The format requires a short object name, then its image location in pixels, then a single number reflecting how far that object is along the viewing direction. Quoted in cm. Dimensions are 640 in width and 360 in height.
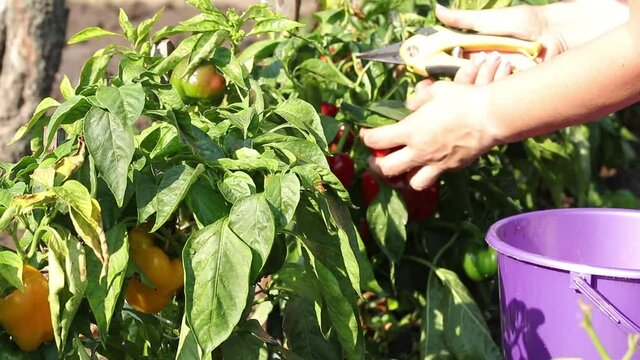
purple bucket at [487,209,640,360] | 132
